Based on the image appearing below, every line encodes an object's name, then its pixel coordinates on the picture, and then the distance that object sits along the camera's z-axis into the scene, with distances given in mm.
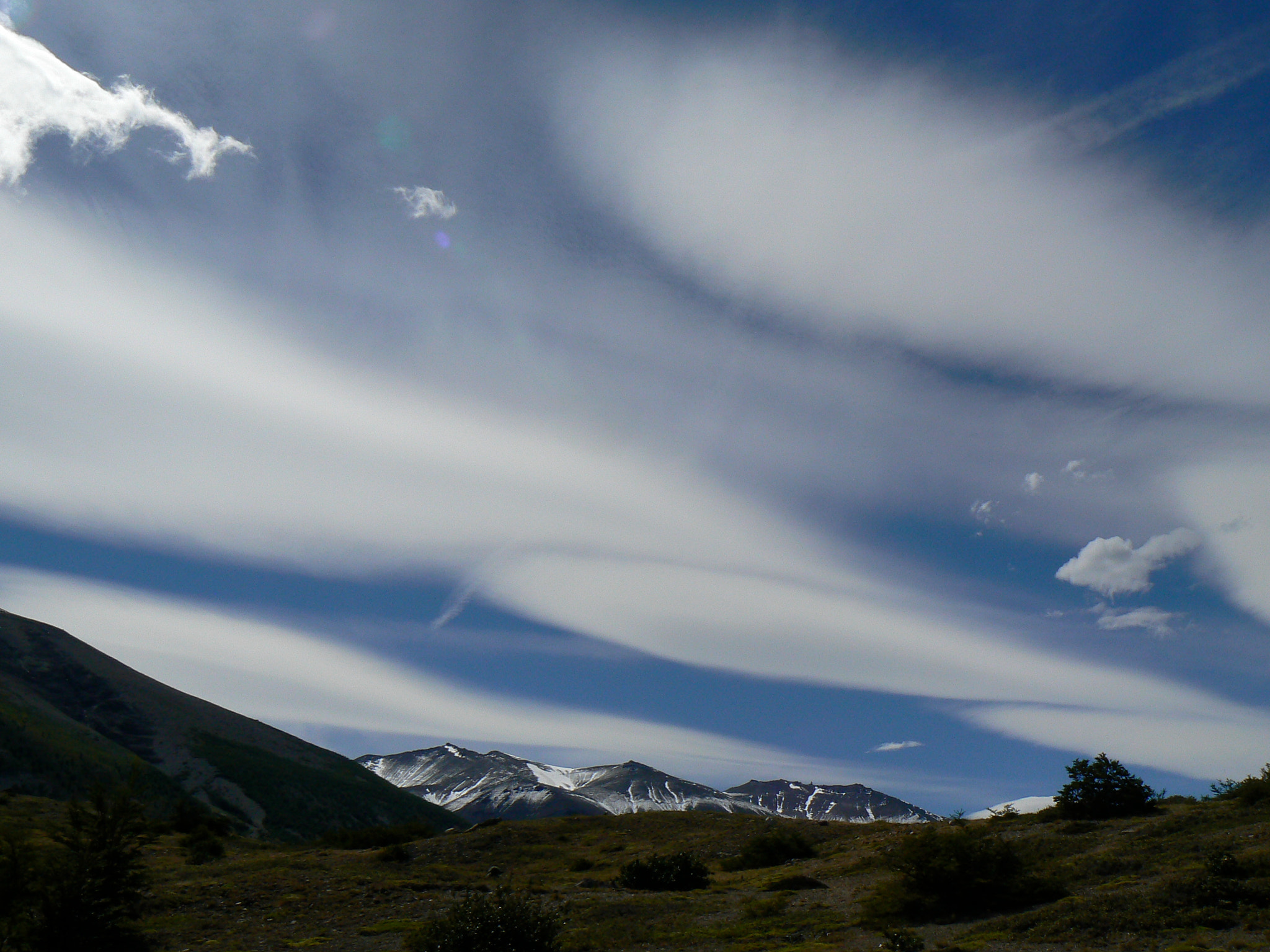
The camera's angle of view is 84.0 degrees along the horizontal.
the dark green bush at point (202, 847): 37969
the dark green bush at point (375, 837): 48375
